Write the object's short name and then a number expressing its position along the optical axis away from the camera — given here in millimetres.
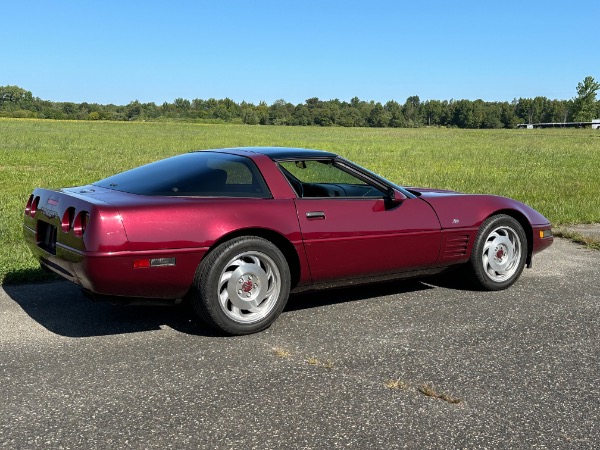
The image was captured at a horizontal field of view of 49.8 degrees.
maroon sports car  3727
